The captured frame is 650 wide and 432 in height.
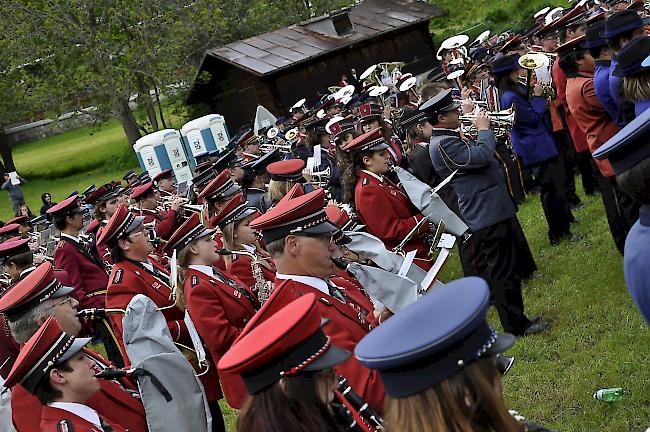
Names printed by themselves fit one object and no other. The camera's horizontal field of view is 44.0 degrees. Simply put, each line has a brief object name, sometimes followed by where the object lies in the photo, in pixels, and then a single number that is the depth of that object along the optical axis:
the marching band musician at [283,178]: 8.94
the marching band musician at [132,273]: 6.34
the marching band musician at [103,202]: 11.99
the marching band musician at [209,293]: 5.65
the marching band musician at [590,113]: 7.52
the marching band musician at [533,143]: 9.46
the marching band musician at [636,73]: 5.76
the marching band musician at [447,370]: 2.42
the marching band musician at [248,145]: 15.95
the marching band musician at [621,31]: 7.00
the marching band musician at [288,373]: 2.97
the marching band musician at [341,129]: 10.62
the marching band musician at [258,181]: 9.89
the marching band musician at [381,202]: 7.25
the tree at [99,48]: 33.06
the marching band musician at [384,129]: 10.71
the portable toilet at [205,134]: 28.48
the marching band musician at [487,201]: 7.32
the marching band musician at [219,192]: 8.05
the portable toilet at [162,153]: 28.20
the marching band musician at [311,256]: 4.20
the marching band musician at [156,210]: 10.14
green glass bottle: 5.92
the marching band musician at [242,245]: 6.52
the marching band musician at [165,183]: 14.09
